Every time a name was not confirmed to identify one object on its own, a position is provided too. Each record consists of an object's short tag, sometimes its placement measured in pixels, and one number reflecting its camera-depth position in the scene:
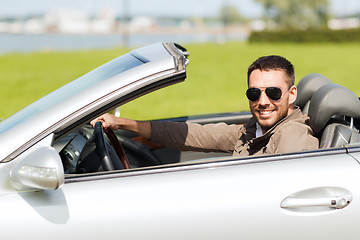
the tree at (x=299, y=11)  81.24
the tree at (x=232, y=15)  122.15
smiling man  2.51
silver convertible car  1.98
